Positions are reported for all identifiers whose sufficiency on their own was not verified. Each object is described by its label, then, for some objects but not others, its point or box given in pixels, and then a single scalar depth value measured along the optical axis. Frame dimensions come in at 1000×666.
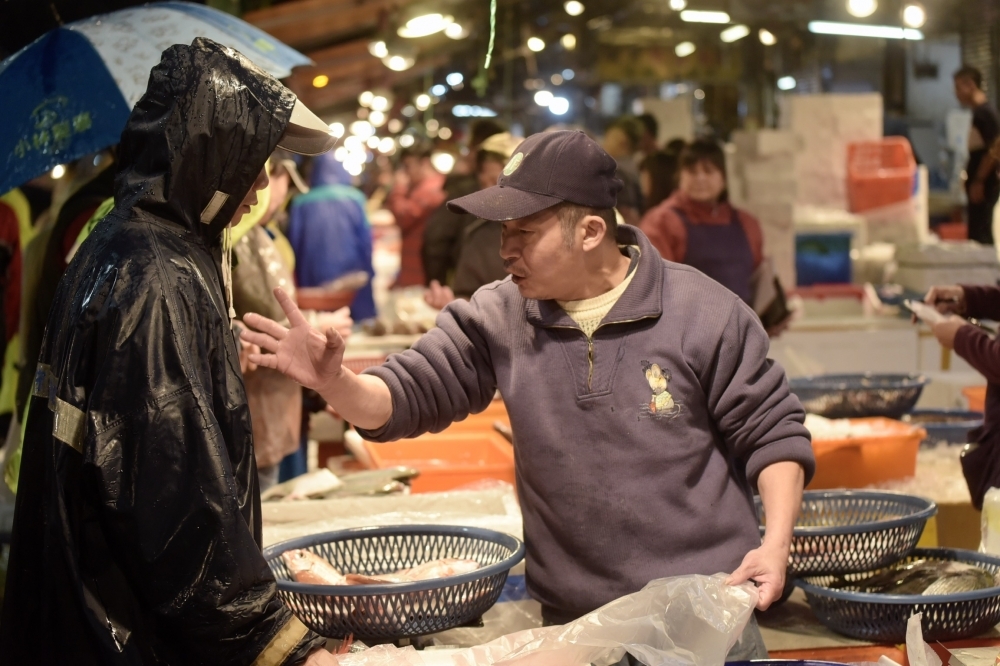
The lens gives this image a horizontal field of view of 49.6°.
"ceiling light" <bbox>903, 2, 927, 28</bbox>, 7.83
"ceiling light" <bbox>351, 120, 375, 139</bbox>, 37.50
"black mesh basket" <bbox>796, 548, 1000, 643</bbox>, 2.72
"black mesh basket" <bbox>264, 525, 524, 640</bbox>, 2.55
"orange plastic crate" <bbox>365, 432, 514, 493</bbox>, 4.64
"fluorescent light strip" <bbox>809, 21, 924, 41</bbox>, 13.06
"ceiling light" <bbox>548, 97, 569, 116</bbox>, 22.57
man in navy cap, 2.63
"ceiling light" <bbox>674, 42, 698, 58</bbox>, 18.02
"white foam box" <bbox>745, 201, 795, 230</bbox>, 10.57
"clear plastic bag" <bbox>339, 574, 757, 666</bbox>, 2.28
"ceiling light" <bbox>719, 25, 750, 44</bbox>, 17.37
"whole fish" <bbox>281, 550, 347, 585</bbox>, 2.75
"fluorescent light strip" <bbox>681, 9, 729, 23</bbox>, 13.71
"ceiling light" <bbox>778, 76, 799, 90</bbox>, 19.25
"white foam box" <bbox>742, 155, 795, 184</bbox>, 10.90
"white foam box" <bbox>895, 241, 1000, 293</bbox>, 9.37
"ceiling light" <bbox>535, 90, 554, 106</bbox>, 19.09
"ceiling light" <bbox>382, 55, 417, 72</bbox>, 13.20
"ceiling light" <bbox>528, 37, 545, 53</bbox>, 16.08
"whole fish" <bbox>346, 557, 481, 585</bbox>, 2.78
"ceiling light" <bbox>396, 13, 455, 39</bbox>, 12.02
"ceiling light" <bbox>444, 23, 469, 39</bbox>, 13.64
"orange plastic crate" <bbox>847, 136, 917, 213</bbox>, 11.80
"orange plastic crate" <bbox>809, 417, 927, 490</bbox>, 4.16
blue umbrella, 3.51
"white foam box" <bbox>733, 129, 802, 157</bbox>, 11.21
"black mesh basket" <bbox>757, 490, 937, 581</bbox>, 3.01
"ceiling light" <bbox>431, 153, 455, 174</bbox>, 17.30
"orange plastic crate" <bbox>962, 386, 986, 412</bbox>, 5.70
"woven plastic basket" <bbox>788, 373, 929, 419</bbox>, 4.92
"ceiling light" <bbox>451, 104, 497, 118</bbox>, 35.72
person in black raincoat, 1.90
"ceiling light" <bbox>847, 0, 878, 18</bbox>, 10.71
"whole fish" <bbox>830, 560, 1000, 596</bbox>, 2.94
